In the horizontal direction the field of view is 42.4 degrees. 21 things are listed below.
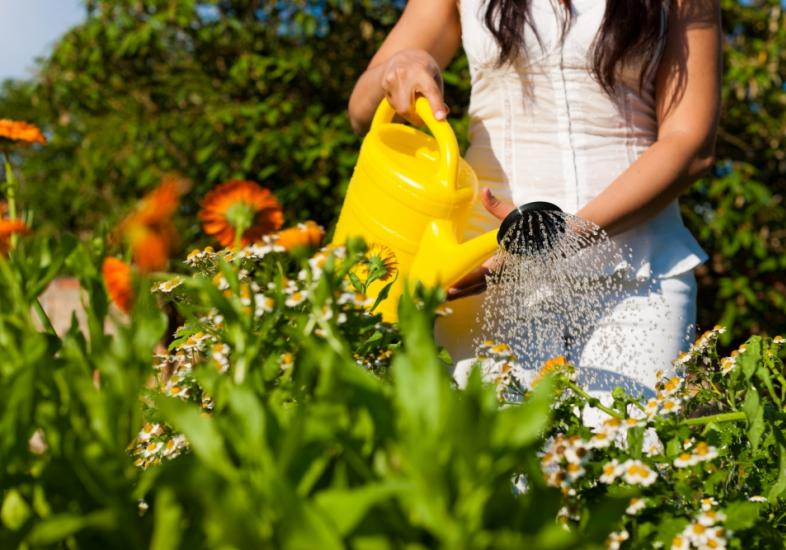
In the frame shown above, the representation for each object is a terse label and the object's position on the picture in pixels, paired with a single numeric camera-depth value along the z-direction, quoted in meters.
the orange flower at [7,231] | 1.08
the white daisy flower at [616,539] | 0.93
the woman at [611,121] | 1.73
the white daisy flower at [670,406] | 1.17
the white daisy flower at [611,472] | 1.00
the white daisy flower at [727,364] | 1.39
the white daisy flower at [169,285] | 1.32
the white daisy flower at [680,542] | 0.95
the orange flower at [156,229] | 0.66
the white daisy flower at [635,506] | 0.96
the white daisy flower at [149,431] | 1.25
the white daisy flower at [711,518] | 0.95
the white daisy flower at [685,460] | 1.03
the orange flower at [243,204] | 1.21
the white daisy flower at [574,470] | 0.95
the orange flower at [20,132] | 1.56
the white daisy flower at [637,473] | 0.99
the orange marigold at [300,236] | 1.20
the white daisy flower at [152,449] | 1.18
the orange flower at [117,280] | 0.92
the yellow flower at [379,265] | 1.33
